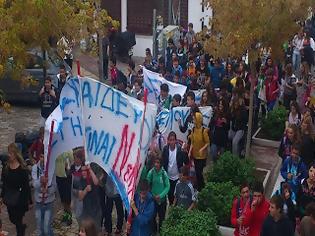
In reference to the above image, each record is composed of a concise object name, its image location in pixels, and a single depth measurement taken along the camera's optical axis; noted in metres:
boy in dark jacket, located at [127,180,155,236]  9.07
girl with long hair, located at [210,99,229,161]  12.40
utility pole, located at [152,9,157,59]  19.17
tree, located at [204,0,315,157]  11.53
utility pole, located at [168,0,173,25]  20.93
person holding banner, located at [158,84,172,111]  13.31
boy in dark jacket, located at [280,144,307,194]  9.60
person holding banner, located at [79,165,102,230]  9.55
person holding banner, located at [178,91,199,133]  11.95
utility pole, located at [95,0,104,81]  13.56
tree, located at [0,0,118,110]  11.20
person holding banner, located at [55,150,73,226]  10.53
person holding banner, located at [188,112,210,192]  11.32
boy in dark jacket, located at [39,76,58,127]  13.72
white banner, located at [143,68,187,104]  13.82
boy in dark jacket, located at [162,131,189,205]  10.47
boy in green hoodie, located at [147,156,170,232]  9.65
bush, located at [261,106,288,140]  14.28
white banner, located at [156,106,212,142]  12.06
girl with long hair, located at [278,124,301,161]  10.80
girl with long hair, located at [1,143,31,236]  9.55
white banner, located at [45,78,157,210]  9.07
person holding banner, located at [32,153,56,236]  9.77
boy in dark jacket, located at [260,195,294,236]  8.09
